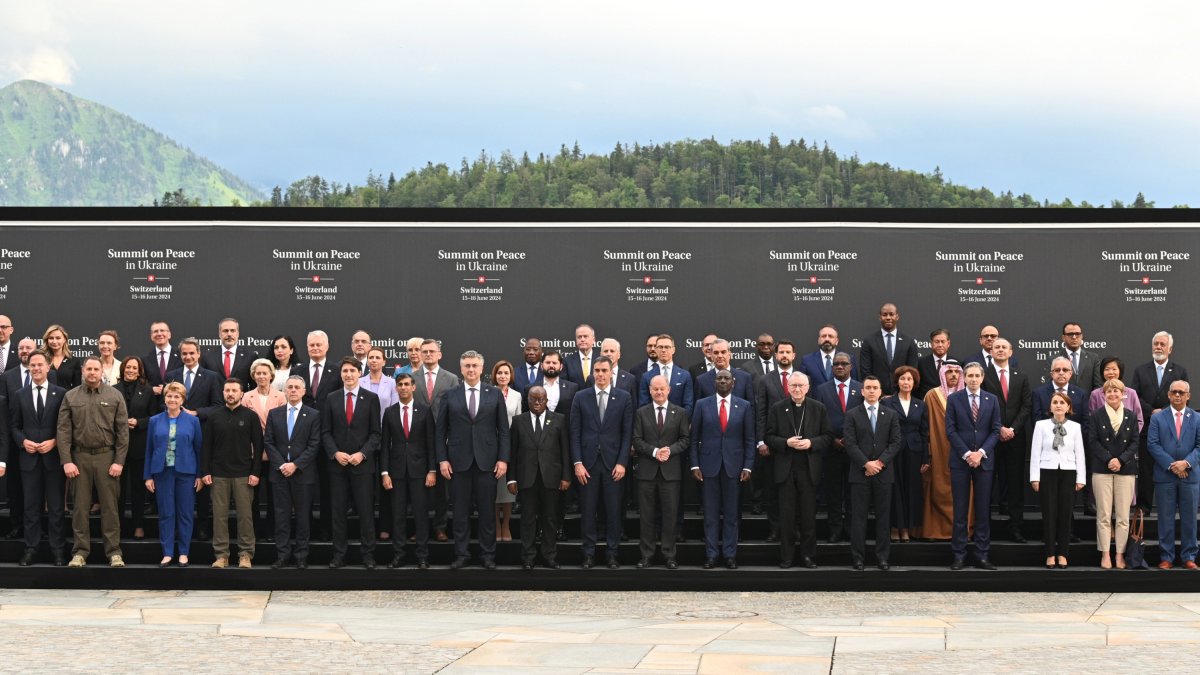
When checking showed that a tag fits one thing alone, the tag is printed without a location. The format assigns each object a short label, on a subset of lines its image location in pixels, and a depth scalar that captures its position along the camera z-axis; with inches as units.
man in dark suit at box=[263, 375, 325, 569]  417.4
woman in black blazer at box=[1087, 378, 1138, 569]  419.8
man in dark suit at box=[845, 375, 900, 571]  417.7
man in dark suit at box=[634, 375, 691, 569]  419.8
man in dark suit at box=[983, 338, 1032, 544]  440.5
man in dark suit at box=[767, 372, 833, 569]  420.2
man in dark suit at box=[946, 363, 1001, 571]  420.5
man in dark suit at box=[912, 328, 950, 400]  459.5
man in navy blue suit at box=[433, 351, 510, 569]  418.3
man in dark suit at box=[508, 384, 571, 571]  420.2
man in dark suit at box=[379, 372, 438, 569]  422.0
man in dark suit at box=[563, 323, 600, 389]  454.0
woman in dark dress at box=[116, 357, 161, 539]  438.3
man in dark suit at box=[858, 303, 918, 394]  466.6
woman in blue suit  418.0
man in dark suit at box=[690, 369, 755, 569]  422.3
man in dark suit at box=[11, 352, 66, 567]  421.7
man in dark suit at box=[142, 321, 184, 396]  451.5
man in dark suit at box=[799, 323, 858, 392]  459.8
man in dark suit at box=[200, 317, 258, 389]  446.6
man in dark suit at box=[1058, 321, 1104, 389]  466.6
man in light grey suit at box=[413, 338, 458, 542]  435.2
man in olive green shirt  418.9
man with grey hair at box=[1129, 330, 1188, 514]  450.6
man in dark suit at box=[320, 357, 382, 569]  418.6
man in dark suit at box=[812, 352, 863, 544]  437.1
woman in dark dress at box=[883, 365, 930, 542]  435.2
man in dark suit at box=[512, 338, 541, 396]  457.7
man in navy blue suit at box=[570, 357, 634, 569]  423.2
